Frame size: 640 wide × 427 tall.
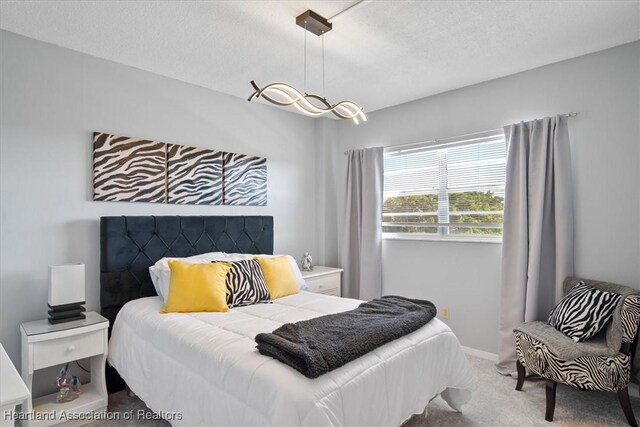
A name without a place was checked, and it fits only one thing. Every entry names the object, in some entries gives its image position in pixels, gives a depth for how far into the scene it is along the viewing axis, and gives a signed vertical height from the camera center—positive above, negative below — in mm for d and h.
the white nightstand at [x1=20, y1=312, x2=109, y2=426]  2230 -855
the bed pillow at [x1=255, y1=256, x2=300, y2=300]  3051 -502
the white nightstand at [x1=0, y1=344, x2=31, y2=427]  1193 -588
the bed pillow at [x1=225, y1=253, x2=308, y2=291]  3265 -415
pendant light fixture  2207 +796
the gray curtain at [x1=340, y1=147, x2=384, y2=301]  4172 -94
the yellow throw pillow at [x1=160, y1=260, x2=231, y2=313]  2537 -500
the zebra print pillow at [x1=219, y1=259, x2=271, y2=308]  2750 -519
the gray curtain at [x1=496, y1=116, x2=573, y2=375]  2930 -63
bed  1584 -742
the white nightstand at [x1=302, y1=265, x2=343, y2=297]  3882 -679
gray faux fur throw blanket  1621 -601
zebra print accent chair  2268 -898
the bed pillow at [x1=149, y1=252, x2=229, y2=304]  2691 -415
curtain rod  2939 +822
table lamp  2416 -497
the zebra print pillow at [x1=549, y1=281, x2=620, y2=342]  2471 -661
